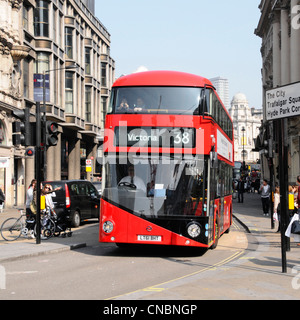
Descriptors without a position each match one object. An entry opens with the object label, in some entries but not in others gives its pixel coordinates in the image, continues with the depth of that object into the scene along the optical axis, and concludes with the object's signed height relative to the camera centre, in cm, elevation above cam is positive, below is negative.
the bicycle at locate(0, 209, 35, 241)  1703 -151
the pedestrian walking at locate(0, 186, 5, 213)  2875 -109
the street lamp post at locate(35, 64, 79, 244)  1489 +65
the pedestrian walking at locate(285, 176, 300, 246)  1197 -118
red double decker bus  1282 +16
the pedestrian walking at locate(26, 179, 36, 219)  1822 -72
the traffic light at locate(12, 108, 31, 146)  1470 +120
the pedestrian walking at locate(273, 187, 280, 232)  2113 -110
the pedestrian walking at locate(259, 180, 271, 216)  2741 -110
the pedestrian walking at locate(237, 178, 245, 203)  4092 -101
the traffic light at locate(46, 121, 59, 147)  1512 +107
